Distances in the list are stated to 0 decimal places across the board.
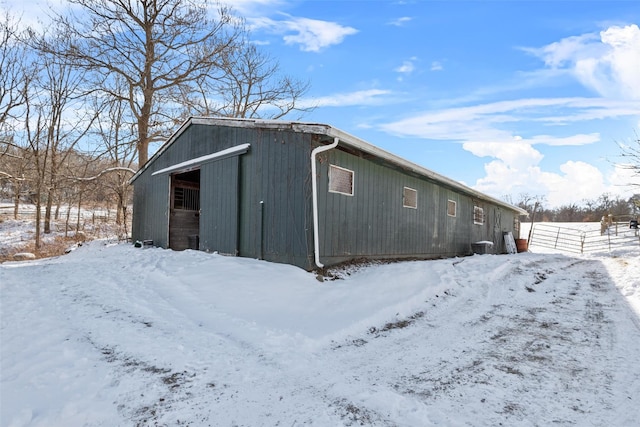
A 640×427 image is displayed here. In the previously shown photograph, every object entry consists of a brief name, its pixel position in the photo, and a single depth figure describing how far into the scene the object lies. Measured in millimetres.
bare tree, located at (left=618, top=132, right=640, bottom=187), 10680
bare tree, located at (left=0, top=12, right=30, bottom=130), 12734
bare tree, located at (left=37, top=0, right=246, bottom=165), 14227
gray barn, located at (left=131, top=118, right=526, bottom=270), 6270
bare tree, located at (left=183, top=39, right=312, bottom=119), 19078
